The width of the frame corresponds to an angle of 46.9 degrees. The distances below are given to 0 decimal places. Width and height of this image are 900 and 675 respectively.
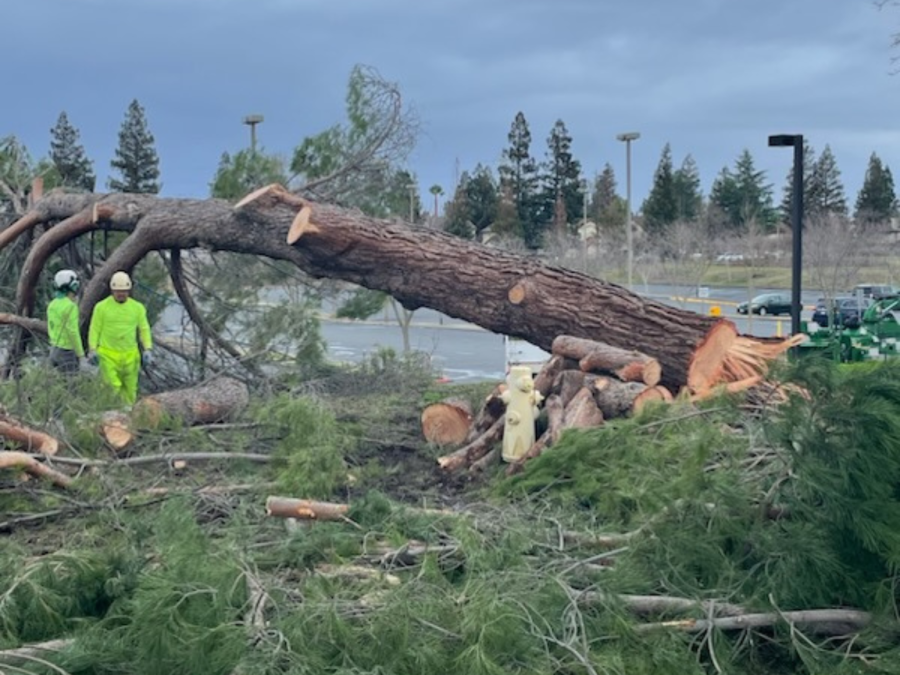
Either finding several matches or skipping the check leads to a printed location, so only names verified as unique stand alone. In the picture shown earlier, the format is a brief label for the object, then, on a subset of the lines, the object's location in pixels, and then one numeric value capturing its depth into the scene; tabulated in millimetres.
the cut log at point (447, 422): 7359
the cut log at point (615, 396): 6602
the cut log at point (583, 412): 6402
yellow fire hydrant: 6426
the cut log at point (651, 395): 6477
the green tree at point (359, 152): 10312
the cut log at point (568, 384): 6789
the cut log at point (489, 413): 7039
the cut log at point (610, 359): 6836
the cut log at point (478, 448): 6671
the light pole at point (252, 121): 15719
